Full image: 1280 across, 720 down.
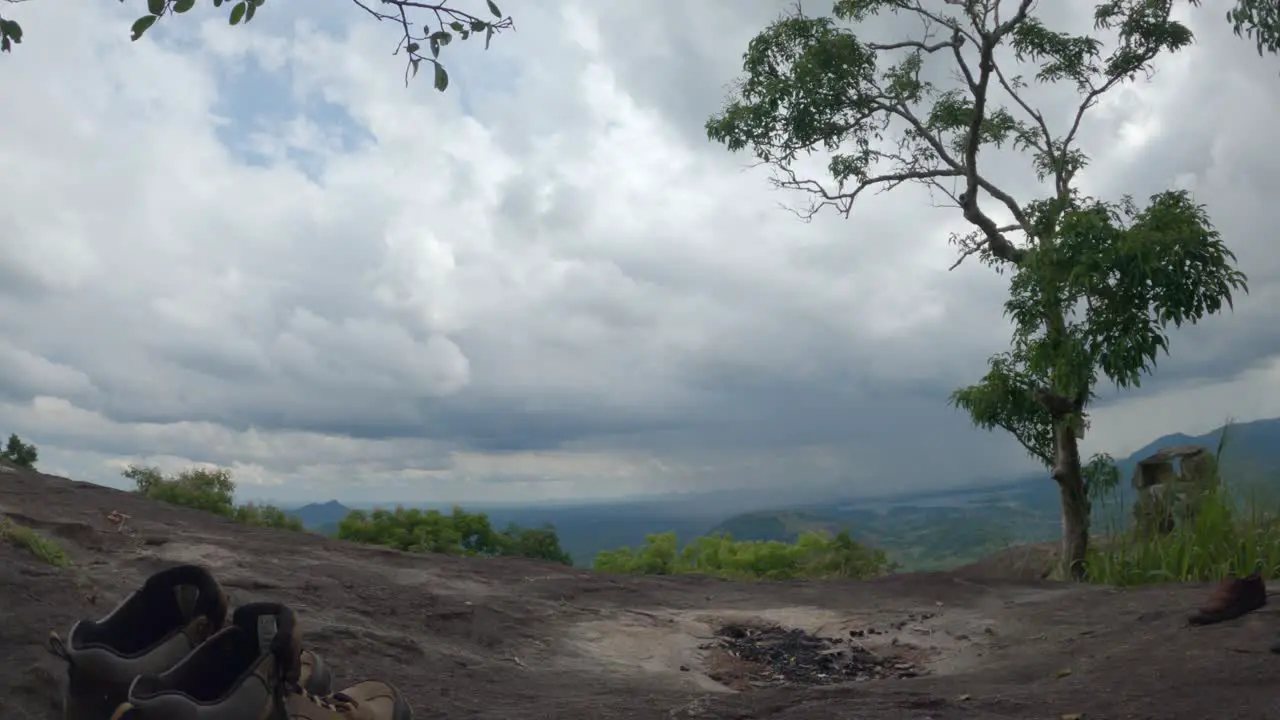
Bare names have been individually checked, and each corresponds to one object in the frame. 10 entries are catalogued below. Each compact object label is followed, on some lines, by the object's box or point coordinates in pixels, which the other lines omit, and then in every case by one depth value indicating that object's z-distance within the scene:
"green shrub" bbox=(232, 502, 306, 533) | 11.94
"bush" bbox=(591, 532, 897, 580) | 13.09
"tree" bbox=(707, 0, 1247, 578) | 8.59
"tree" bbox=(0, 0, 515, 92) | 3.18
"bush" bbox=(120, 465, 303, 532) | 12.12
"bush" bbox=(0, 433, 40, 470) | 13.59
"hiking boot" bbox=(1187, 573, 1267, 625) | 5.34
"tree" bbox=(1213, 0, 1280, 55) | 5.99
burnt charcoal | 6.22
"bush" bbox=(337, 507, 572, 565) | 12.48
